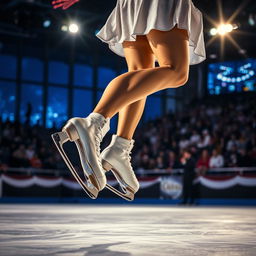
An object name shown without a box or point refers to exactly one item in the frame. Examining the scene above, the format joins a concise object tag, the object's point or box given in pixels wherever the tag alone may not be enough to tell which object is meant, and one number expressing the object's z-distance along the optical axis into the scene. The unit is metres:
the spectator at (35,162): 13.30
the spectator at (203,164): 11.60
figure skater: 2.05
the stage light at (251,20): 13.00
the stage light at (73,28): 14.21
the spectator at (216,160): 11.47
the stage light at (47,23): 14.55
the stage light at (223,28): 13.17
